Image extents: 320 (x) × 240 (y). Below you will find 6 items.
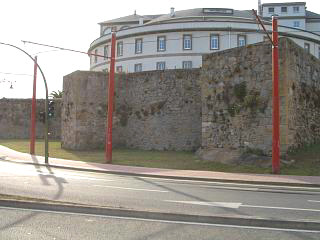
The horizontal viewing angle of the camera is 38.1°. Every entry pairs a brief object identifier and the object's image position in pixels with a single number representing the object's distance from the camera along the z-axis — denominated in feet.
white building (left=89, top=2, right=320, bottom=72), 222.89
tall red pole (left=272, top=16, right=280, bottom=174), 63.62
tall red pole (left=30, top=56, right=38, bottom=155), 100.42
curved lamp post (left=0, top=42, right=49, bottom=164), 78.29
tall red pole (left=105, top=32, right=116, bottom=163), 81.20
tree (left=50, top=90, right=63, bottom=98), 198.63
